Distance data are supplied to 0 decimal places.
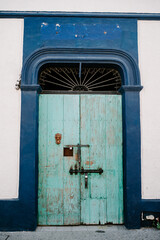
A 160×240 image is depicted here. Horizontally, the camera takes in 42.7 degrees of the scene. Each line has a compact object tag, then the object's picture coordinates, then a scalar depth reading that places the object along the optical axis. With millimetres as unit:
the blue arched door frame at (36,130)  3449
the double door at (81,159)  3656
